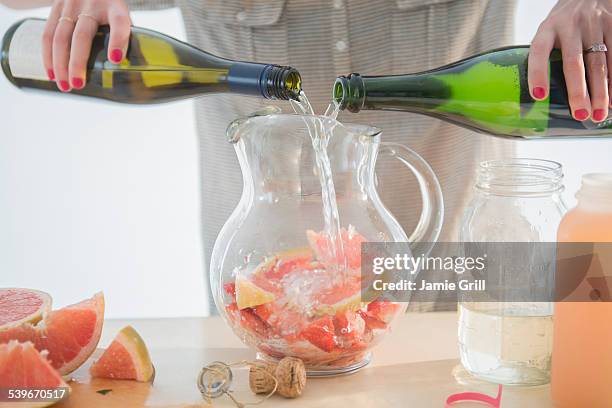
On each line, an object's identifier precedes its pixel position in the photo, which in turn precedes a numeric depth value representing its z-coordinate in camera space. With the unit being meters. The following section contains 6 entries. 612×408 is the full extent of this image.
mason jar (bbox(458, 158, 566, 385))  0.95
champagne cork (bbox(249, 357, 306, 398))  0.91
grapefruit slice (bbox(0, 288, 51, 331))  0.97
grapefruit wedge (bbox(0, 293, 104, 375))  0.97
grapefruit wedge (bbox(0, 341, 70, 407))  0.90
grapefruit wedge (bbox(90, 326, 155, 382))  0.97
